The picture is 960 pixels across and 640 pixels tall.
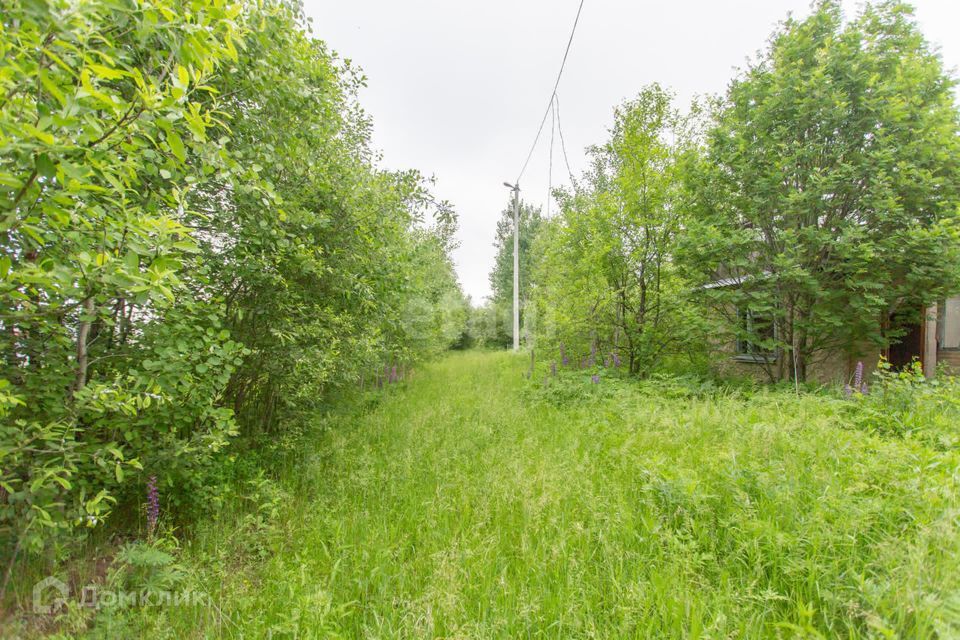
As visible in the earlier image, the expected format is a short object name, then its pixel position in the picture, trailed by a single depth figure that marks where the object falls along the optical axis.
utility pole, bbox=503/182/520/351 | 14.56
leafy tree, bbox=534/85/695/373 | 6.53
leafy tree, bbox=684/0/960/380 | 4.98
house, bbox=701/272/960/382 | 6.17
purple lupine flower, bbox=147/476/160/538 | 2.23
